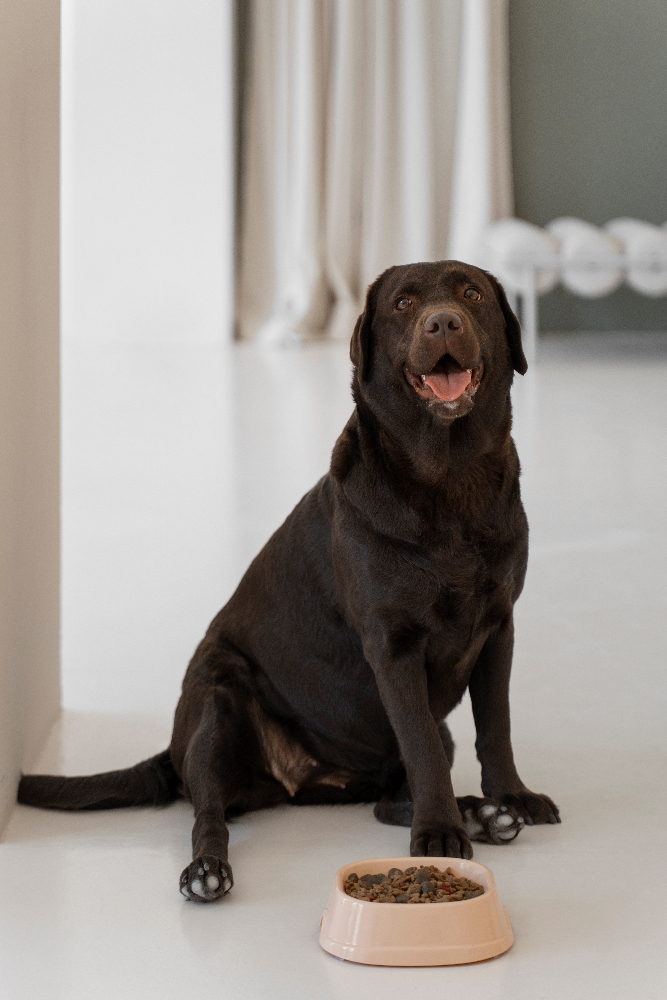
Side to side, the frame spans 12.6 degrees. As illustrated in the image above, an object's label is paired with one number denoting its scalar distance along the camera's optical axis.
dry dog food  3.37
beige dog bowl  3.34
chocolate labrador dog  3.62
